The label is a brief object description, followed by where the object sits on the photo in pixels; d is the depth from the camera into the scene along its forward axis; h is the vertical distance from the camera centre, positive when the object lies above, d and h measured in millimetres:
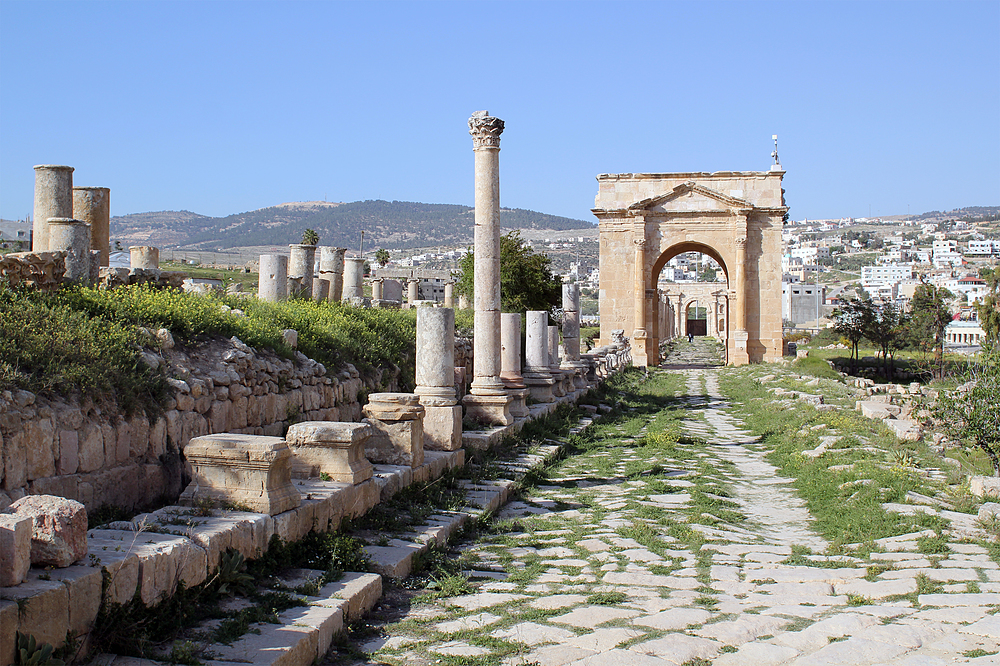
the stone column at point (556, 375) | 15445 -947
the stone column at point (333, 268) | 15721 +1013
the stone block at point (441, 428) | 8742 -1062
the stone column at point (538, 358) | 14391 -626
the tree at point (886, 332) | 33656 -411
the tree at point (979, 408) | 9203 -959
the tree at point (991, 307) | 37938 +637
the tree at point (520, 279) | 29500 +1539
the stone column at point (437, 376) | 8797 -565
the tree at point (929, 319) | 38469 +106
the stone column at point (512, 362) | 11789 -587
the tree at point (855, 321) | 34250 +22
